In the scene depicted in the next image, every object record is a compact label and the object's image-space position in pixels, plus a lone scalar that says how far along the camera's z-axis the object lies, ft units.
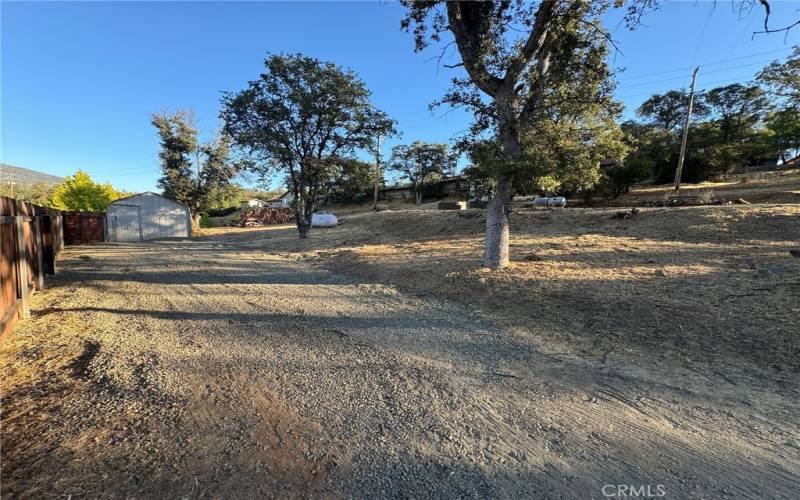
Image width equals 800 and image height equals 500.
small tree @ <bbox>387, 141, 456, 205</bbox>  165.48
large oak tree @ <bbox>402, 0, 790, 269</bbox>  21.81
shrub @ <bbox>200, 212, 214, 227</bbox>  117.45
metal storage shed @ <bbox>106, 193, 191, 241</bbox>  71.31
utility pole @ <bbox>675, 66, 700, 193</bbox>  77.51
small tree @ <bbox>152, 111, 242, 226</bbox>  95.25
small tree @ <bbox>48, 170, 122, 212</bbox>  110.01
